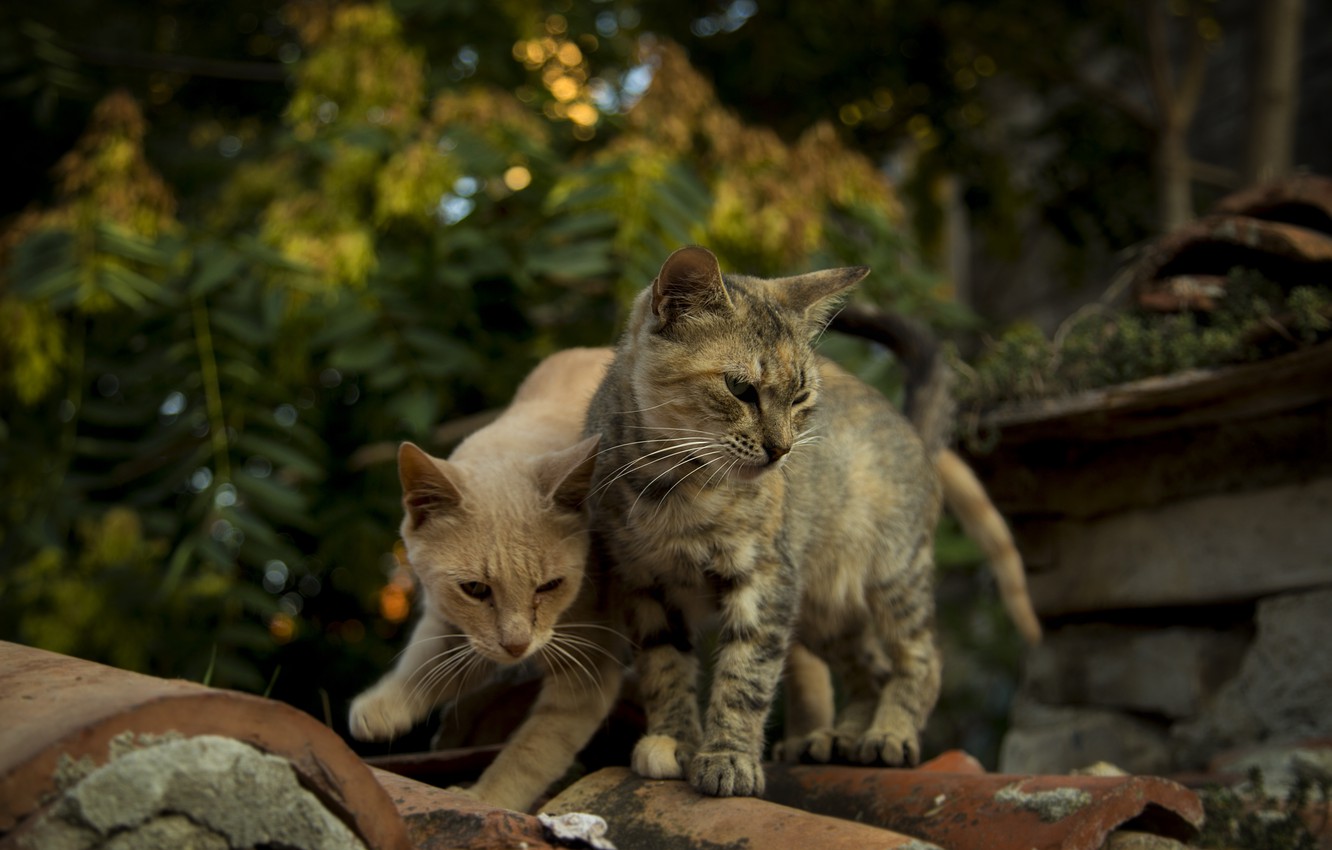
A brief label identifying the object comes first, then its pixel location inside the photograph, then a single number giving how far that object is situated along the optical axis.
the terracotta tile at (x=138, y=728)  1.44
